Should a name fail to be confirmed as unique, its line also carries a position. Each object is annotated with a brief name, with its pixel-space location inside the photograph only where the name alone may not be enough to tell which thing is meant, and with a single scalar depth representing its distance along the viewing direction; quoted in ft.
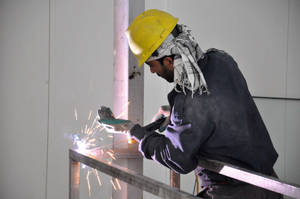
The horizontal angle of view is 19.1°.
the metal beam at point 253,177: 13.24
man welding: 14.38
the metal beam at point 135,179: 13.67
